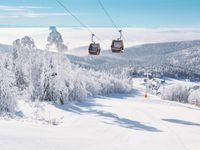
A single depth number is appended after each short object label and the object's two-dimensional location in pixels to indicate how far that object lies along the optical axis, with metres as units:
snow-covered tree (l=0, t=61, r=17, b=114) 35.50
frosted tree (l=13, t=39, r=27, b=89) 67.94
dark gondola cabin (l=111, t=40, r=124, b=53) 34.59
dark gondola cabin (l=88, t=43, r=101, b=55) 35.62
